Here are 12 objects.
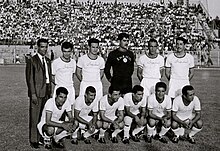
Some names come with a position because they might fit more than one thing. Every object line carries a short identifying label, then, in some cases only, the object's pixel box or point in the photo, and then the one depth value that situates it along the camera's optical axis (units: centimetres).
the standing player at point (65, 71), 699
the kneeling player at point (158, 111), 724
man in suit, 666
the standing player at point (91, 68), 731
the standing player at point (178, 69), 757
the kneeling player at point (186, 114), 705
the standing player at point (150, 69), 758
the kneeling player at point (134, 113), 728
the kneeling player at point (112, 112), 709
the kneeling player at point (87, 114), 699
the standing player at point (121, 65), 740
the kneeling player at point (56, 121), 649
